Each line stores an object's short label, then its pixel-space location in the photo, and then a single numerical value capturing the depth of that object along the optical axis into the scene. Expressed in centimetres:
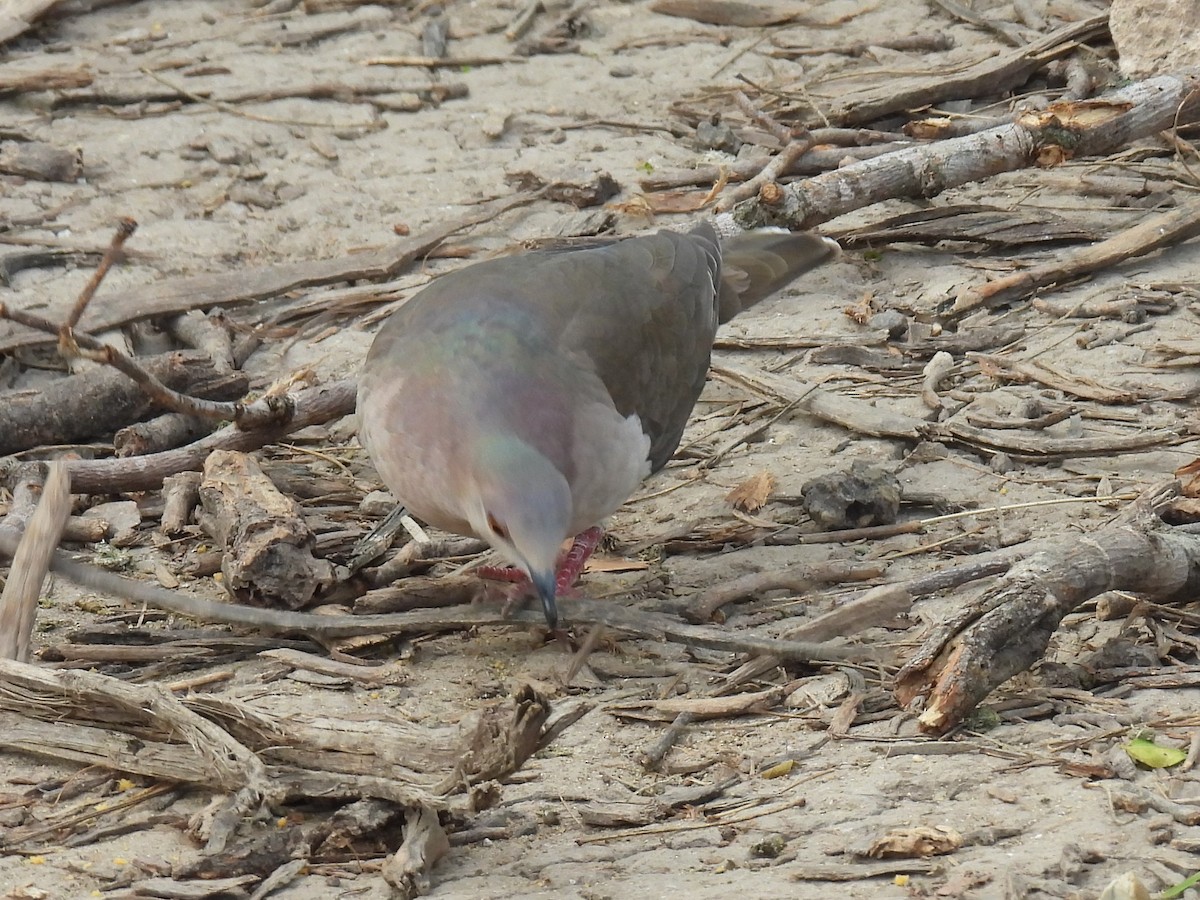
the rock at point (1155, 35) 1346
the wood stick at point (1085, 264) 1176
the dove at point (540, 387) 729
